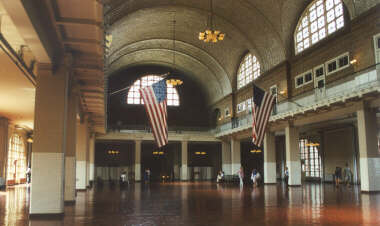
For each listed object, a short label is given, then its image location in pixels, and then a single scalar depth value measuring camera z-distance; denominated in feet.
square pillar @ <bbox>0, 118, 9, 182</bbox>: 85.15
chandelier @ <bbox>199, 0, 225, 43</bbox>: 75.70
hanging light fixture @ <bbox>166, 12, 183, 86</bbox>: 102.08
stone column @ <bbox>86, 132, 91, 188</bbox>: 78.66
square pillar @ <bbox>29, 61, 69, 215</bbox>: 35.09
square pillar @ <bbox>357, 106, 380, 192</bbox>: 62.59
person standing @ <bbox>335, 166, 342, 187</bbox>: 79.71
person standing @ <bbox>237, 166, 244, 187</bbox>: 97.49
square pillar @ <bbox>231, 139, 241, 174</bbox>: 123.03
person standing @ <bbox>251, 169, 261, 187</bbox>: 92.27
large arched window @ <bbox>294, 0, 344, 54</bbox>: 73.77
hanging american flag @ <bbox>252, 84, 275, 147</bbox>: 53.21
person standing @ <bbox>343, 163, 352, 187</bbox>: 79.50
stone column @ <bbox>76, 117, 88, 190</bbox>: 73.61
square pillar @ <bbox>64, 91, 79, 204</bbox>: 46.57
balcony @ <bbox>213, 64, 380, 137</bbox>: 58.59
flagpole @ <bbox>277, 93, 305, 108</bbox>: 77.84
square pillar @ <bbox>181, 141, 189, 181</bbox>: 129.80
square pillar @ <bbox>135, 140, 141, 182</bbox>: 124.67
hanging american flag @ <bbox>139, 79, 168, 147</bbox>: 41.73
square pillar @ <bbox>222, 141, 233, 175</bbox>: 130.93
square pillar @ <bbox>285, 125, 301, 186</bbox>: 85.51
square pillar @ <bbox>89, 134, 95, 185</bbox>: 110.83
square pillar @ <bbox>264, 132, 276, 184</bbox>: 97.45
